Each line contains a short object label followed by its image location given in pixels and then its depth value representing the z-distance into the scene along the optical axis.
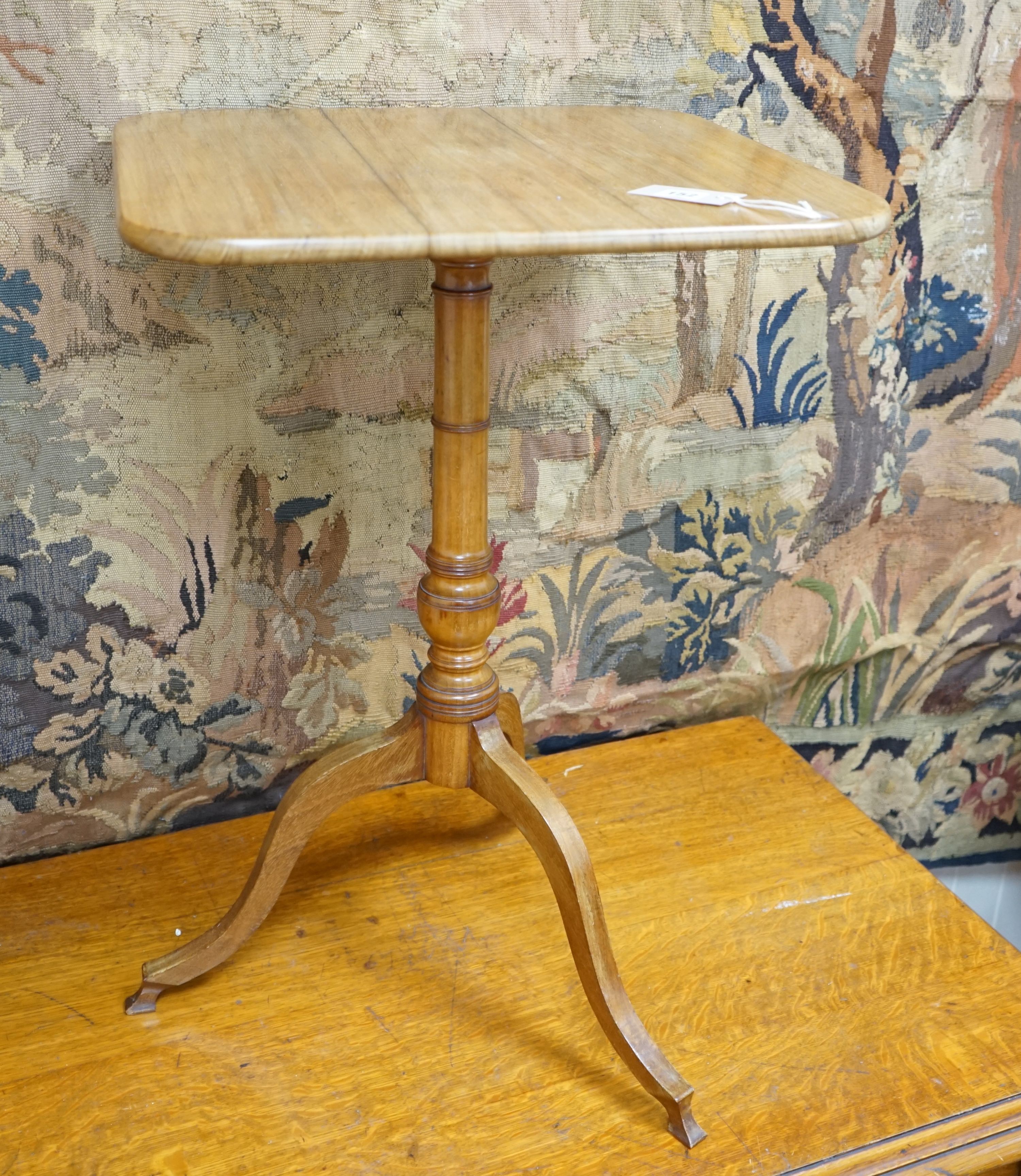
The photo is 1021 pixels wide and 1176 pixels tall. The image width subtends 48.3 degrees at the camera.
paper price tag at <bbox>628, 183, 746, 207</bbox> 0.60
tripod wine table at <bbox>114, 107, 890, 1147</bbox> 0.54
